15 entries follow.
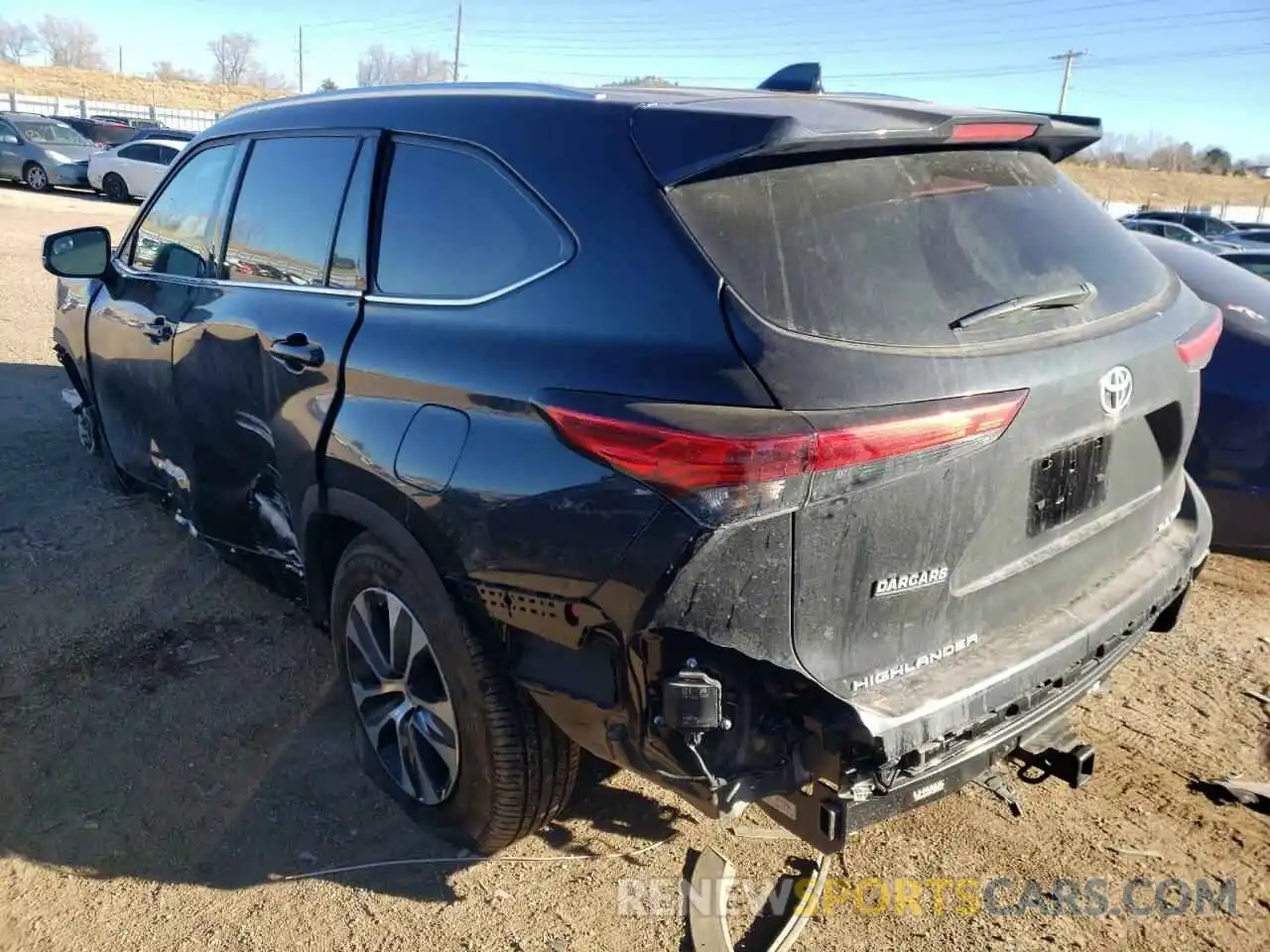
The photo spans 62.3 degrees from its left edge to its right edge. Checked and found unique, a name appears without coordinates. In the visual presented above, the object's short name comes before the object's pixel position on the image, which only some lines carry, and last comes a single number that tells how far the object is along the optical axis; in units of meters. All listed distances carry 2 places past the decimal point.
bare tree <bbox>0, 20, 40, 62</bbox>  116.24
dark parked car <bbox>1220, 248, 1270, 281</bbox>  9.06
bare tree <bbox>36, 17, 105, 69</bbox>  118.28
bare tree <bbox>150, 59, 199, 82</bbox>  109.53
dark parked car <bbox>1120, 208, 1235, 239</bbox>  22.88
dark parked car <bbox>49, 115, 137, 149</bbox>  28.59
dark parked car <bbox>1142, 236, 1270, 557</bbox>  4.17
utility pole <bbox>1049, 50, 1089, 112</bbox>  67.44
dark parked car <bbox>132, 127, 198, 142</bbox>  24.33
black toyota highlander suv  2.11
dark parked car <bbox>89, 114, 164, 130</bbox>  35.80
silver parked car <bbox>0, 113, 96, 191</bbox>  24.19
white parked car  22.64
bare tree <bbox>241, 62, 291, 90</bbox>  108.03
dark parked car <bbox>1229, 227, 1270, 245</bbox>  18.75
